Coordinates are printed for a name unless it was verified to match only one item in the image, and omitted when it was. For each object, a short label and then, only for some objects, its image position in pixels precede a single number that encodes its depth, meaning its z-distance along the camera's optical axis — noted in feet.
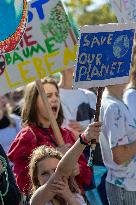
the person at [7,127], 31.55
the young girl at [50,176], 20.55
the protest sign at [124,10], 27.78
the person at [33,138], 25.51
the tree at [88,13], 152.29
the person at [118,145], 25.04
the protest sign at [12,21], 24.50
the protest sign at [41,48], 27.02
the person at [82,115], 28.17
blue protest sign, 20.57
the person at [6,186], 22.04
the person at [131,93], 26.76
